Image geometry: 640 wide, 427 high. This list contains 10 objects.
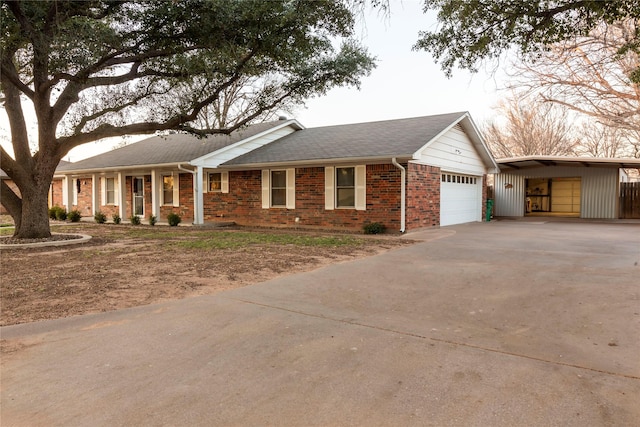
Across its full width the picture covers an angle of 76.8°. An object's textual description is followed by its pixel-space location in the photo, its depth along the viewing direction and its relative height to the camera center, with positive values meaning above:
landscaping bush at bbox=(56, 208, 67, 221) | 20.70 -0.76
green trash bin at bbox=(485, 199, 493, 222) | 19.05 -0.47
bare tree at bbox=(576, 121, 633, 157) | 29.14 +4.26
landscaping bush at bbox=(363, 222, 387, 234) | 12.73 -0.89
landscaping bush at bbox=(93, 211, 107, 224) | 18.97 -0.84
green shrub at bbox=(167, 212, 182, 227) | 16.48 -0.81
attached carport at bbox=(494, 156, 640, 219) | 17.98 +1.06
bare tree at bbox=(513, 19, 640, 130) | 13.23 +4.12
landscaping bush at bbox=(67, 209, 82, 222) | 19.66 -0.77
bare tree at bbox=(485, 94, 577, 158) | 31.12 +5.27
